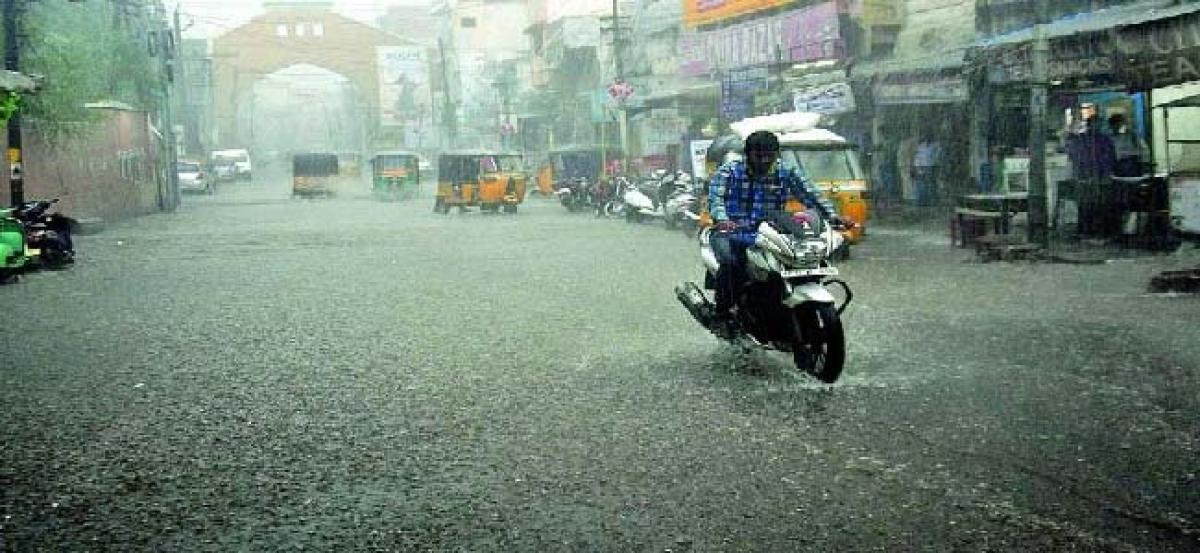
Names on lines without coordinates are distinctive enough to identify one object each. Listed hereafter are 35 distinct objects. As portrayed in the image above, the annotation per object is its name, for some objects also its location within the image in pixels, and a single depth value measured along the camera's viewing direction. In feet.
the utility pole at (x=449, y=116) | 201.49
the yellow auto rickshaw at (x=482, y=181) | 107.76
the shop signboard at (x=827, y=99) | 76.03
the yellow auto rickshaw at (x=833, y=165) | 56.54
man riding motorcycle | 25.16
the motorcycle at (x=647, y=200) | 82.79
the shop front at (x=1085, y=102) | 43.70
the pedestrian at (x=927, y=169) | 77.20
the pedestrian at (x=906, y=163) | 82.32
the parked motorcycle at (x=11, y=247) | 51.16
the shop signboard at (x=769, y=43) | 87.04
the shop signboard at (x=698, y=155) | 91.81
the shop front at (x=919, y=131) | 66.64
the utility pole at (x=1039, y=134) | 46.83
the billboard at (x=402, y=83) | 281.74
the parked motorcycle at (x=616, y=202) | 97.04
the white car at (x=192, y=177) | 180.45
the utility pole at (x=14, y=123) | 75.20
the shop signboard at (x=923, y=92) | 63.93
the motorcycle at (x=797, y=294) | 22.43
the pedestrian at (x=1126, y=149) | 51.85
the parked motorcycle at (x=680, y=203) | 74.43
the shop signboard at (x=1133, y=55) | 42.19
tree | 83.71
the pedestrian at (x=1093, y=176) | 50.75
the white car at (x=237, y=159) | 239.30
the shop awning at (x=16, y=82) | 54.75
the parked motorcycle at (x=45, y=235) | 56.80
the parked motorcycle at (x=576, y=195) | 110.01
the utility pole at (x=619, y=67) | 117.37
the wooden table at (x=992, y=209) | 51.06
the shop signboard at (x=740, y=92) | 95.81
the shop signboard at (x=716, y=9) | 99.55
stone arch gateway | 306.76
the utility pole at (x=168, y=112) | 135.44
